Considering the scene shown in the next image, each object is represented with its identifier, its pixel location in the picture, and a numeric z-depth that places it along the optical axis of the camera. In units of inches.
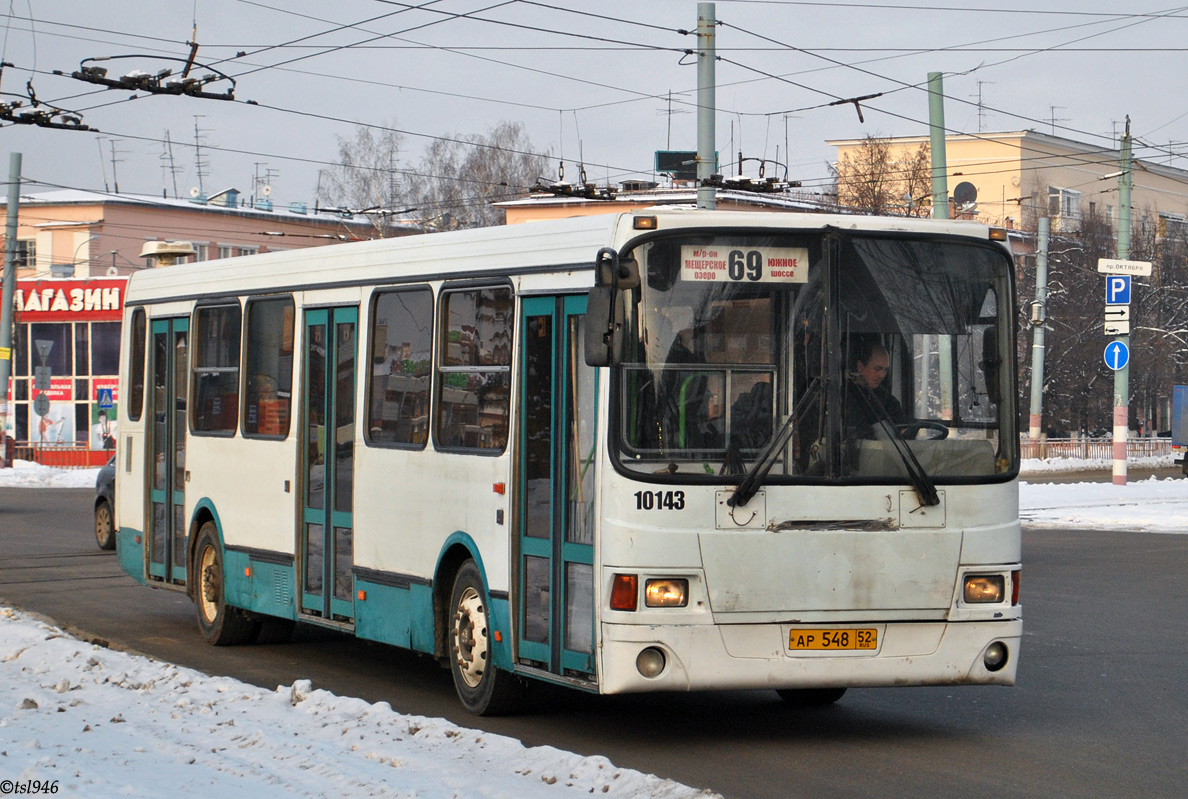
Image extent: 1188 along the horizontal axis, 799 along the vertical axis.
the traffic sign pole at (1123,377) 1294.3
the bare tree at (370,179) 2733.8
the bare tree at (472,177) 2854.3
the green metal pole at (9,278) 1642.5
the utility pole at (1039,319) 1734.7
